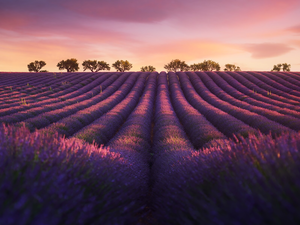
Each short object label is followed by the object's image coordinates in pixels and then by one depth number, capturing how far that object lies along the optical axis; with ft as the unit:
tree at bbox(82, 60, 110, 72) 217.34
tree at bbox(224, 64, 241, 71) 263.08
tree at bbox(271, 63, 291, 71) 222.40
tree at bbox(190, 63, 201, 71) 223.77
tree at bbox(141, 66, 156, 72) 261.03
